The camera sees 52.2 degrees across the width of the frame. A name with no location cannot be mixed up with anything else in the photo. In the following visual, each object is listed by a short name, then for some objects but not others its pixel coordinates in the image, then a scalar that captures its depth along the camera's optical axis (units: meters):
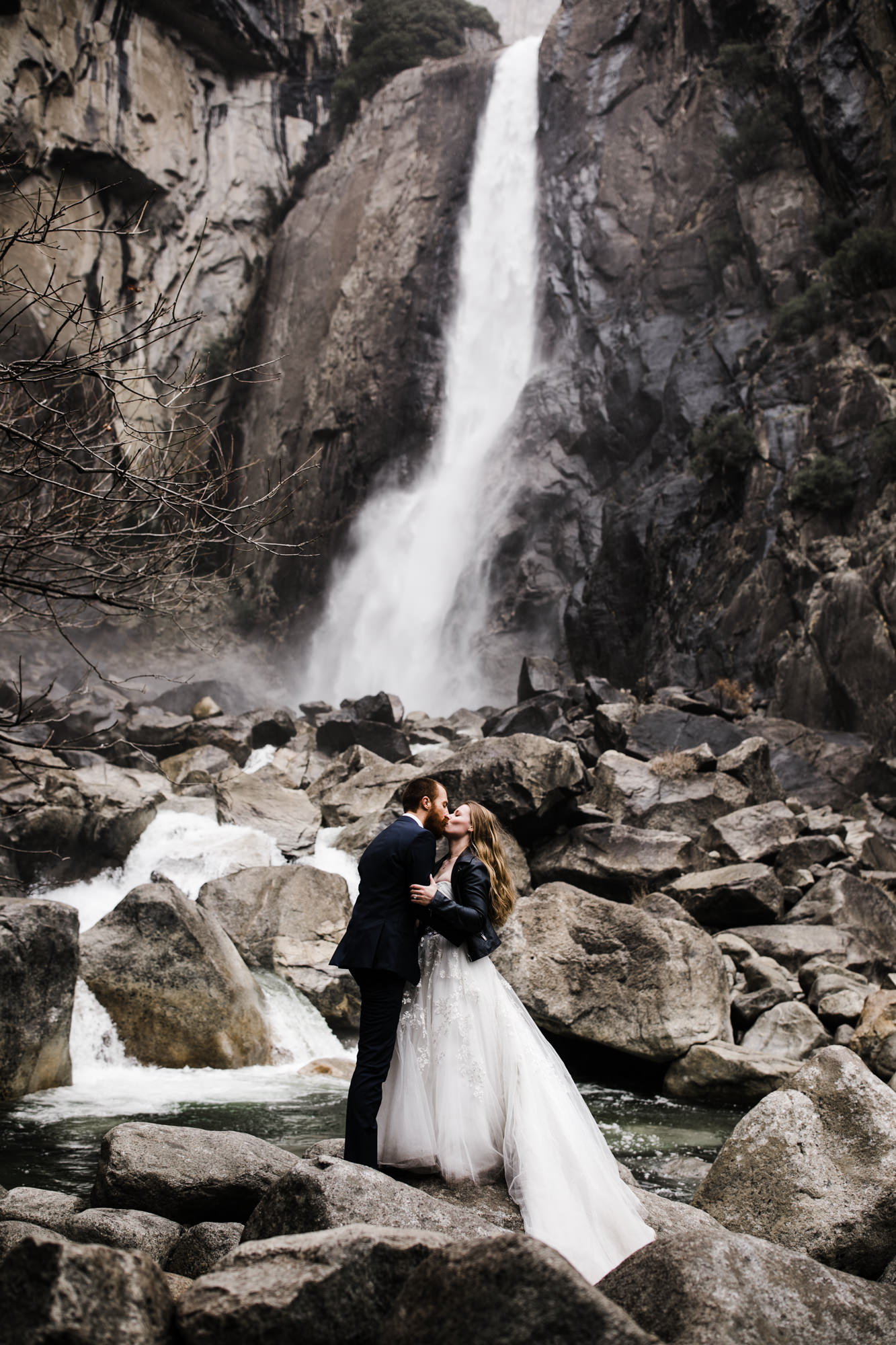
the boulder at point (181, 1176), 4.04
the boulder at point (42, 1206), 3.58
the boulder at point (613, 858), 10.96
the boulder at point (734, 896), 10.29
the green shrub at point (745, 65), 27.34
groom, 3.72
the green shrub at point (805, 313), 22.59
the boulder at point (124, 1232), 3.43
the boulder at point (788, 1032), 7.82
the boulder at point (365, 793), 14.48
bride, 3.44
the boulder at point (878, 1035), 7.18
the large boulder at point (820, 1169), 3.80
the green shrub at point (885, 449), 18.36
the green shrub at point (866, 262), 21.00
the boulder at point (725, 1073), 7.26
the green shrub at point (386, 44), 40.78
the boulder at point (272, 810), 13.47
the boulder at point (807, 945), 9.39
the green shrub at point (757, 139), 26.11
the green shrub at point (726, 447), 22.31
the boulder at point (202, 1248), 3.30
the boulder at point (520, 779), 11.64
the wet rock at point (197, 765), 16.81
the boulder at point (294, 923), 9.73
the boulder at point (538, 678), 21.58
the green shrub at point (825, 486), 19.44
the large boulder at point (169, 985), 8.18
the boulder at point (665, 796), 13.03
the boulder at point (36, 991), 7.06
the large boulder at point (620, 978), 7.76
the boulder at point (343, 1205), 2.91
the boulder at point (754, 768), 14.05
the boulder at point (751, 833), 11.93
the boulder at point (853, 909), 10.08
